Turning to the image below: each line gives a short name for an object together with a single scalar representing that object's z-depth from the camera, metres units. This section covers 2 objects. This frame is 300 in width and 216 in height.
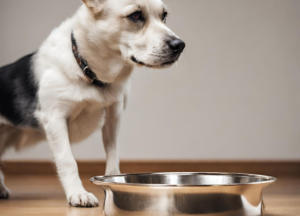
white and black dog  1.55
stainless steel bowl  1.05
